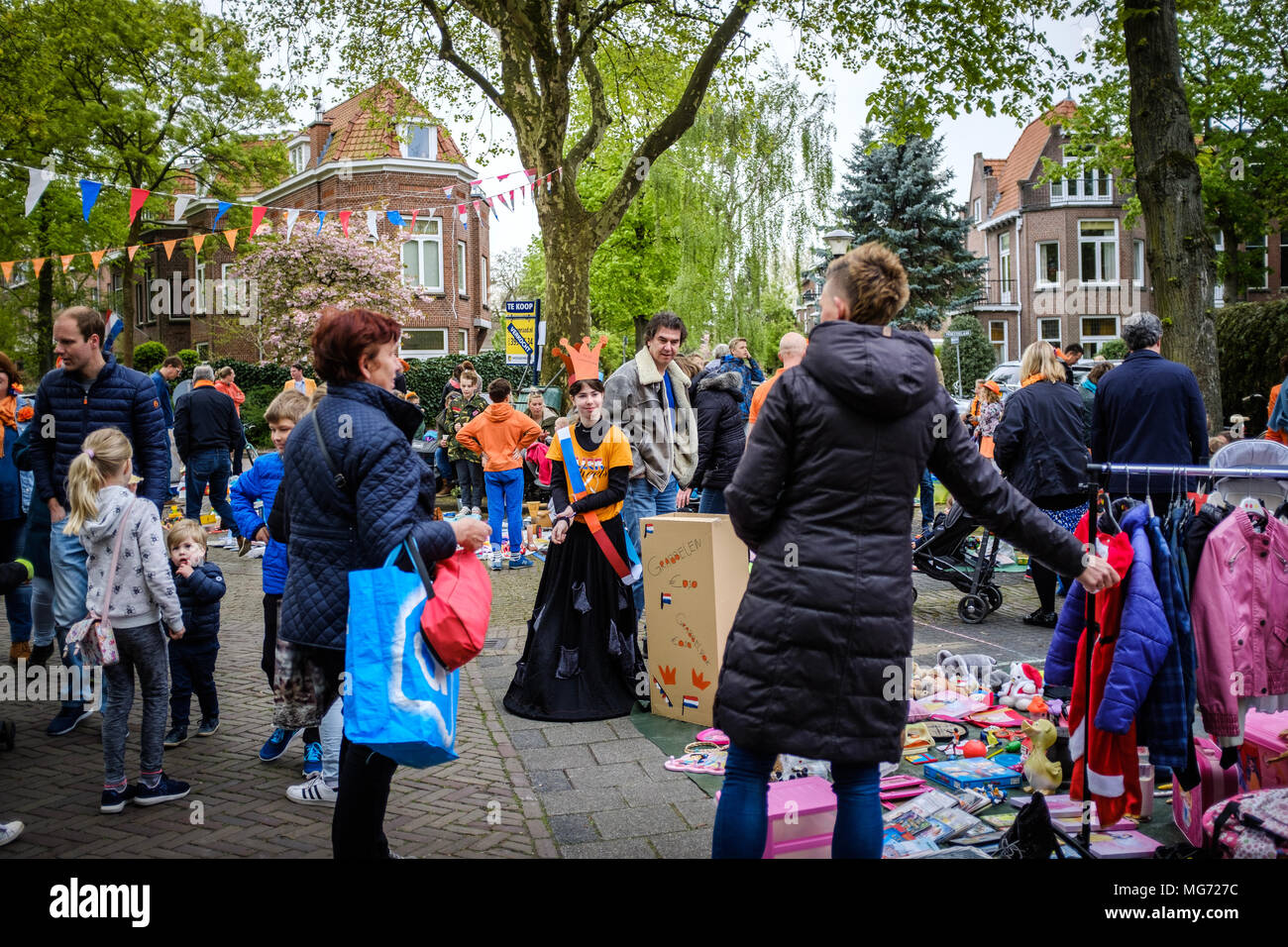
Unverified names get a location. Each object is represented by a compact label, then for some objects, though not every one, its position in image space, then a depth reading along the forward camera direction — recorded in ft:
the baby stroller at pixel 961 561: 25.44
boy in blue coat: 15.60
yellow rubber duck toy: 13.82
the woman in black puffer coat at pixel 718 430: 24.63
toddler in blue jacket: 16.29
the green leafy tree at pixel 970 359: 132.57
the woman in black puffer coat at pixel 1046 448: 23.80
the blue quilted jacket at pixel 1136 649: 10.69
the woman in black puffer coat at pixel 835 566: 8.66
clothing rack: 11.33
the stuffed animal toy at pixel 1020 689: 17.69
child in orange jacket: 35.53
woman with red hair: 9.78
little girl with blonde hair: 14.19
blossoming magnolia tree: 100.07
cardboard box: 16.71
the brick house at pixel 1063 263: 142.82
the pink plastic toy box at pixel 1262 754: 11.83
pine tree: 124.26
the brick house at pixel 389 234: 118.11
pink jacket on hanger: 11.45
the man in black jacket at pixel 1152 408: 20.62
